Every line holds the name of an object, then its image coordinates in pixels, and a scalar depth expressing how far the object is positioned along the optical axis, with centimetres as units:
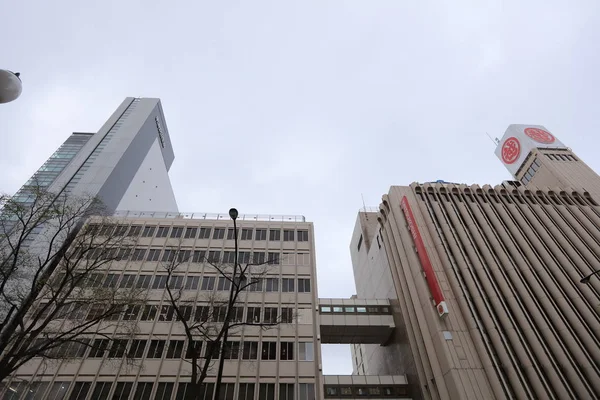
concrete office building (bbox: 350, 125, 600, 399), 2794
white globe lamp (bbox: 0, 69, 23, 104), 723
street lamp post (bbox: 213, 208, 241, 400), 1420
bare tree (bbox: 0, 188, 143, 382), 1498
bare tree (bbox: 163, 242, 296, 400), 2966
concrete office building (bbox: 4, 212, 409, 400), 2761
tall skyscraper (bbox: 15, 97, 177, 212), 5341
